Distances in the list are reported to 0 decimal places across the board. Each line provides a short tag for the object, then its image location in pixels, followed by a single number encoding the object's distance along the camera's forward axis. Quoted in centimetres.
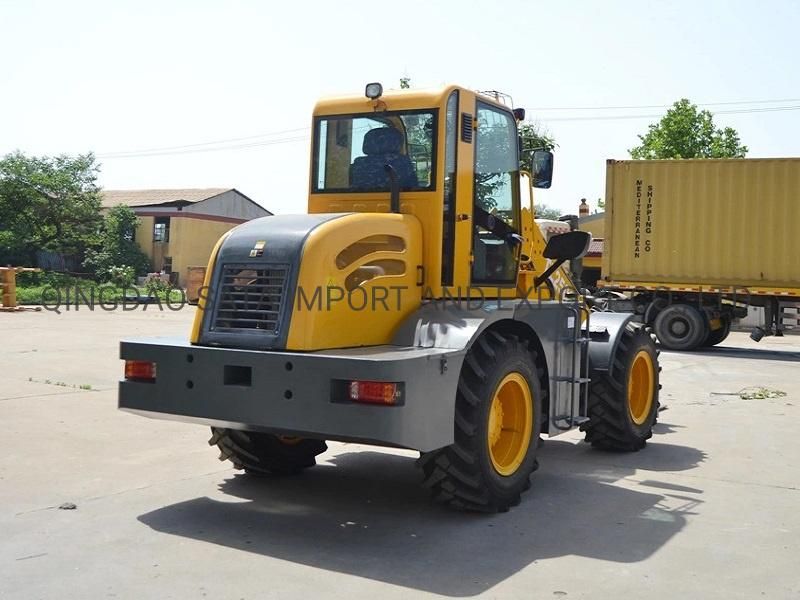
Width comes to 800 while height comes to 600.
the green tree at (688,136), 4097
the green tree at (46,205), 3953
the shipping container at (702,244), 1894
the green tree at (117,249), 4234
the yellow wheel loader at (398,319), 526
